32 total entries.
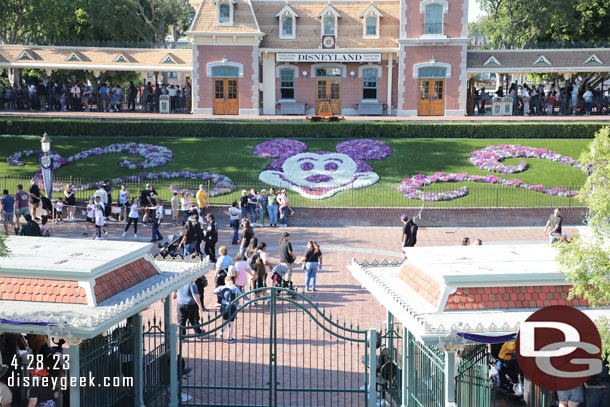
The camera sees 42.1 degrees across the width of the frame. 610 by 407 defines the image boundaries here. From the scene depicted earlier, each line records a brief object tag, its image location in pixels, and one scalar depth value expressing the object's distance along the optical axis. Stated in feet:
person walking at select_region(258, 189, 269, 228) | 85.76
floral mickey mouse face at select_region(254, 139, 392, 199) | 96.37
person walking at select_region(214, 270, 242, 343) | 48.73
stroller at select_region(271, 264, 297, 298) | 56.75
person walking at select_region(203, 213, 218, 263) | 66.59
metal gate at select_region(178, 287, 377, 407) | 39.09
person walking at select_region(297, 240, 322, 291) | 58.65
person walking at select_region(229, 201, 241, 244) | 77.51
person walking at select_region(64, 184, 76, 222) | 85.30
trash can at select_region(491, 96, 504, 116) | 135.74
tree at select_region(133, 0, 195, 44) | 182.54
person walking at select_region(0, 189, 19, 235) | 78.79
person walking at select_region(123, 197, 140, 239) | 79.61
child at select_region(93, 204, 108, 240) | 75.66
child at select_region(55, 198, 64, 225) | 84.89
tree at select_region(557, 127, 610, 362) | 30.04
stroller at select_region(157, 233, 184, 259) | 65.19
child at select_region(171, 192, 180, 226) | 85.71
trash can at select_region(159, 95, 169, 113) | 139.13
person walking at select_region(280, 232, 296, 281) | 58.95
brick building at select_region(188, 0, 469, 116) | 132.16
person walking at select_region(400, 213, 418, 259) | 65.26
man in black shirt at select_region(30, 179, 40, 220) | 84.17
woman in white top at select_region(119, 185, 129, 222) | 84.58
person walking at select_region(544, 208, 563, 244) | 69.15
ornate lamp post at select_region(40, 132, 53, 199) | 84.38
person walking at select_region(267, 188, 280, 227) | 86.12
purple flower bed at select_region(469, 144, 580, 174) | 100.53
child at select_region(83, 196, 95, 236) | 77.67
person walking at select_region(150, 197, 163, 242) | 77.36
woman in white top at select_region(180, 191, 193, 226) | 81.15
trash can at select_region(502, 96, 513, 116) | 135.54
